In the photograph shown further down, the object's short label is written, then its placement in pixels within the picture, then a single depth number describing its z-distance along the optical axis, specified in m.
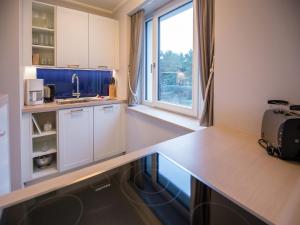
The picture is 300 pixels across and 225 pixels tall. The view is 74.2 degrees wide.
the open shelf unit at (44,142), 2.42
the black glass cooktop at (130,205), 0.59
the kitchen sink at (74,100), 2.68
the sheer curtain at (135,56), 2.70
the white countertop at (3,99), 1.25
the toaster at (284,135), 0.91
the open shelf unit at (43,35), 2.51
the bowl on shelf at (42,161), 2.48
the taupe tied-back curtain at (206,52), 1.67
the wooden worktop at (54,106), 2.24
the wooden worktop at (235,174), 0.60
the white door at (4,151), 1.20
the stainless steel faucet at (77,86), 3.06
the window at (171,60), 2.22
